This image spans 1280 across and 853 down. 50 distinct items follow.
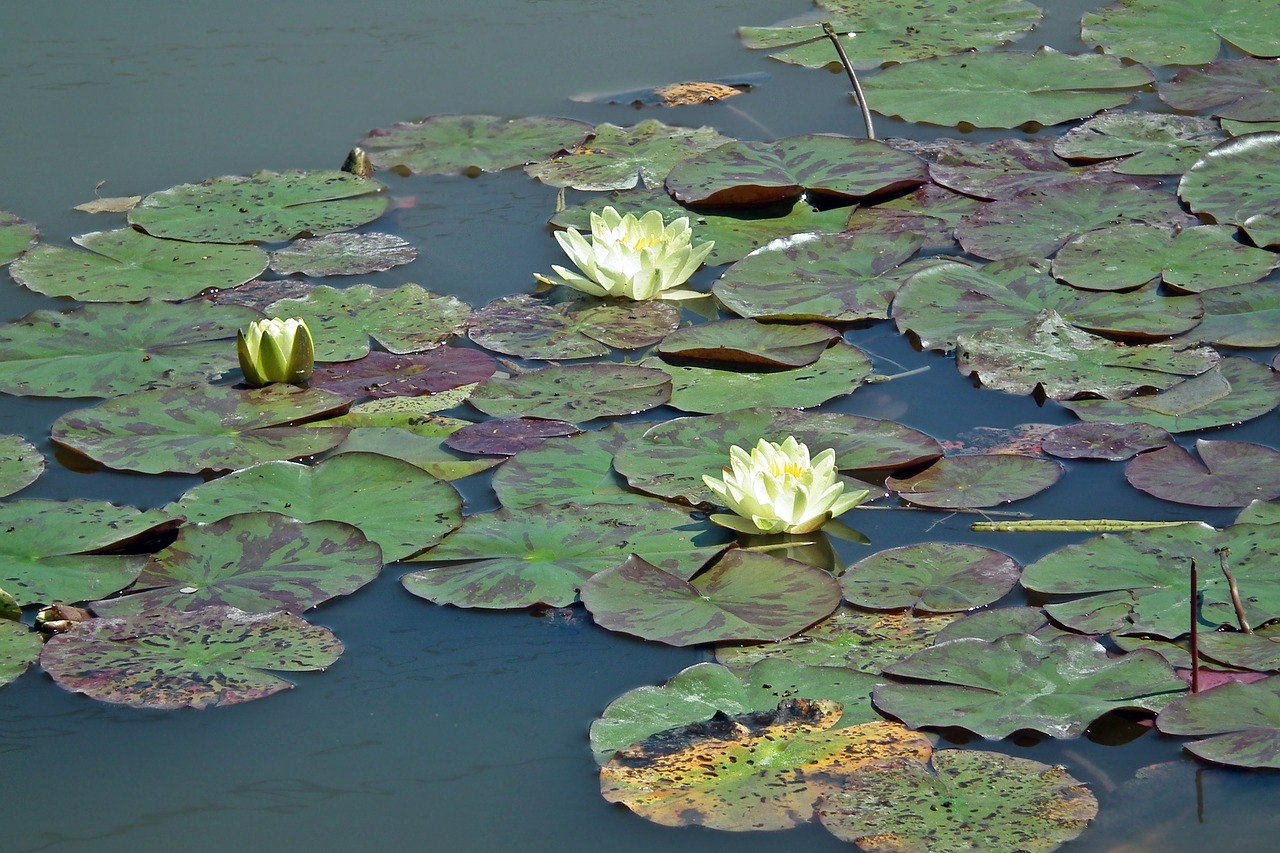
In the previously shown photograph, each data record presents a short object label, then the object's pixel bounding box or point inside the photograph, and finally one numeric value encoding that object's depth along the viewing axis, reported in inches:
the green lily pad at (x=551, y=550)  202.1
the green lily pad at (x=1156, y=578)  185.3
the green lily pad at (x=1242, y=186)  295.3
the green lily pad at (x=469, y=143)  355.3
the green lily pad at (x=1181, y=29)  389.1
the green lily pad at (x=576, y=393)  247.9
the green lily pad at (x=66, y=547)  204.1
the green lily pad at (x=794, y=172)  323.9
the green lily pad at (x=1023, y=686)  169.9
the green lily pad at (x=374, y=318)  273.9
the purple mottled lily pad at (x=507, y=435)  236.5
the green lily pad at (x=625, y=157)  341.4
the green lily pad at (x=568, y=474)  223.1
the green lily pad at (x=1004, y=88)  361.1
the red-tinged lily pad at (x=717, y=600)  191.3
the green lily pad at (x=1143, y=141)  330.6
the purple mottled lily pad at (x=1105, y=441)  227.9
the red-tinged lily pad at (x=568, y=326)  271.6
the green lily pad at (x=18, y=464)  229.8
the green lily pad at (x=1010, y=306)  264.5
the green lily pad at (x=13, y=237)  314.4
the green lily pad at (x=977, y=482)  217.8
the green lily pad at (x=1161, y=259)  277.7
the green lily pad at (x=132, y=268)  297.0
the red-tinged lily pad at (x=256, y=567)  201.5
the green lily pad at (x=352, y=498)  217.5
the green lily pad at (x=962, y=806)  153.2
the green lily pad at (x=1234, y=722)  160.2
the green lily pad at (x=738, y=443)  225.0
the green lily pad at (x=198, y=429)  237.6
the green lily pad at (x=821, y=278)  278.7
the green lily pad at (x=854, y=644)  185.0
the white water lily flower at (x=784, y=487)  209.6
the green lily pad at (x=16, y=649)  188.2
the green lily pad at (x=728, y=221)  310.3
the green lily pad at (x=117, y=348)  262.1
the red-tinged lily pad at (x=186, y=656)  183.2
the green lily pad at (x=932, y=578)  194.7
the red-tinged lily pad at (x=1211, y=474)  214.5
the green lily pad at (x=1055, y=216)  296.0
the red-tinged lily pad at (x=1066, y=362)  246.5
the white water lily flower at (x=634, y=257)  284.7
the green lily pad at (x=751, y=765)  160.1
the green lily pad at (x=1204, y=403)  235.0
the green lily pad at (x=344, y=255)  305.6
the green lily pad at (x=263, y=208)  321.1
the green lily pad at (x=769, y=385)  248.8
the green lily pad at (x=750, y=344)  261.3
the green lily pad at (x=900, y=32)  405.1
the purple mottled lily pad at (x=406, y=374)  260.2
